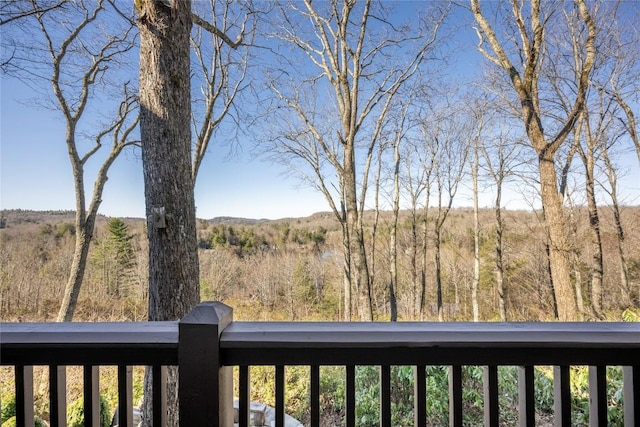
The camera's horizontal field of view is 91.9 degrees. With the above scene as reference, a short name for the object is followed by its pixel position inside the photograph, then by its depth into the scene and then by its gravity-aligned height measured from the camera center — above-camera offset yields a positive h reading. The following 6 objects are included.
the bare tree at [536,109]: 4.12 +1.54
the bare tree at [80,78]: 5.12 +2.62
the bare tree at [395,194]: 8.16 +0.68
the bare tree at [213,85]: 6.70 +3.06
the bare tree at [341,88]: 6.28 +3.00
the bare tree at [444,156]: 8.41 +1.73
